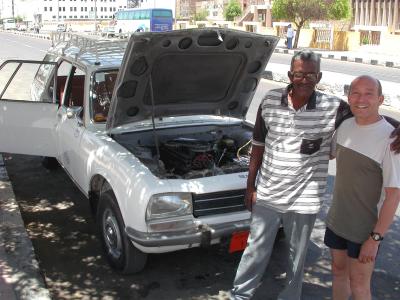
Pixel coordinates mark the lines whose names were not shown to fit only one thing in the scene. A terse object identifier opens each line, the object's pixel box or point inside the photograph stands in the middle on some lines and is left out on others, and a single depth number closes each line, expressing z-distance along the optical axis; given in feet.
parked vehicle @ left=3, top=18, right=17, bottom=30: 286.87
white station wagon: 11.28
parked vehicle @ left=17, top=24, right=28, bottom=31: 271.08
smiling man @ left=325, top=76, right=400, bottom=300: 8.23
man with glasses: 9.17
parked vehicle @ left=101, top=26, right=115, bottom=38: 134.19
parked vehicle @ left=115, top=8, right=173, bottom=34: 143.54
